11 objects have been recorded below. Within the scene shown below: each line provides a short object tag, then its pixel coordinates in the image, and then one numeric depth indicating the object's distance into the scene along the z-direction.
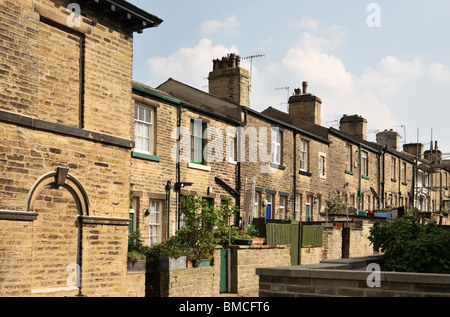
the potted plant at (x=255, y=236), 19.89
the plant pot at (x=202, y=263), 16.75
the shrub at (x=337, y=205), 31.44
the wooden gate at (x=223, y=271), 18.22
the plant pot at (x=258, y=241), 19.76
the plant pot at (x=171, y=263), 15.45
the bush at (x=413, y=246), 9.23
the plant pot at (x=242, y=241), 19.02
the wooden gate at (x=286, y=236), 20.84
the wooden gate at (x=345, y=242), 24.55
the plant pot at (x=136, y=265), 14.46
